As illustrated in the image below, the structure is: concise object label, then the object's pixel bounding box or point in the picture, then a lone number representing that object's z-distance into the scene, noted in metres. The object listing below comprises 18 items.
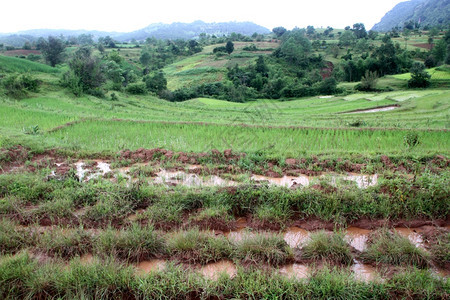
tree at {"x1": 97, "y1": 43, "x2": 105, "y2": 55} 49.41
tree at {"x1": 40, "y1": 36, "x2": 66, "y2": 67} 30.89
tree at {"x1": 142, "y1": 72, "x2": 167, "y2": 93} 29.69
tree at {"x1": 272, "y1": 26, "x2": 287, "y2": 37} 77.03
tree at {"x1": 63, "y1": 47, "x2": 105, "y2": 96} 17.53
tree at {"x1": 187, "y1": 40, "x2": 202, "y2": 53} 60.91
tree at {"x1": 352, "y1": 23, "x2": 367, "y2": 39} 61.91
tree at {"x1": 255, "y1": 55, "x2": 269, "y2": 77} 39.72
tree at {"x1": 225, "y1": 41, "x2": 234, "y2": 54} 52.69
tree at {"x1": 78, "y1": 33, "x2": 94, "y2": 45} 74.28
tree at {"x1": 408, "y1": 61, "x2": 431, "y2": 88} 24.75
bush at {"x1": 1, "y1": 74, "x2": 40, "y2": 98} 14.70
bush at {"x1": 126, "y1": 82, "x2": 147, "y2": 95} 22.92
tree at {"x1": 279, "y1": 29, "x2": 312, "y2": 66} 44.81
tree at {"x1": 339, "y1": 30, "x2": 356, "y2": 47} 53.56
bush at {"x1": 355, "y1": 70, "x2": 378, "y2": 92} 26.47
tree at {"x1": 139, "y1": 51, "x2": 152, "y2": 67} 49.00
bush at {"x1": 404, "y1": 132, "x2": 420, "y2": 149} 6.83
